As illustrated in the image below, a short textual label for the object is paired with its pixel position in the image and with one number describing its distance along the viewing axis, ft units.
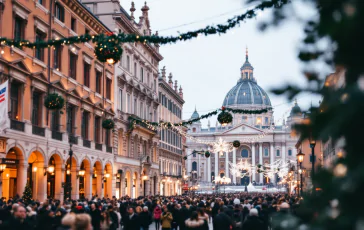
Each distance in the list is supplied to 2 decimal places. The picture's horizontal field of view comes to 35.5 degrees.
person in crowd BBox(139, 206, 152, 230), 62.85
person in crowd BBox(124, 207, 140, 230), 57.88
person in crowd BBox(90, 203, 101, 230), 59.16
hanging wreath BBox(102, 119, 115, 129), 130.72
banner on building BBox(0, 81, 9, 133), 83.66
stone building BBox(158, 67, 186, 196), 237.25
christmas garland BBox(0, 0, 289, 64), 47.91
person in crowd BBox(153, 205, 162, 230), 83.19
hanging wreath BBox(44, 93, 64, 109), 93.97
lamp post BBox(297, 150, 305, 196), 114.04
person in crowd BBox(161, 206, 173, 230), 67.00
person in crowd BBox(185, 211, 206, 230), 44.55
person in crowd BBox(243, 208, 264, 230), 43.21
